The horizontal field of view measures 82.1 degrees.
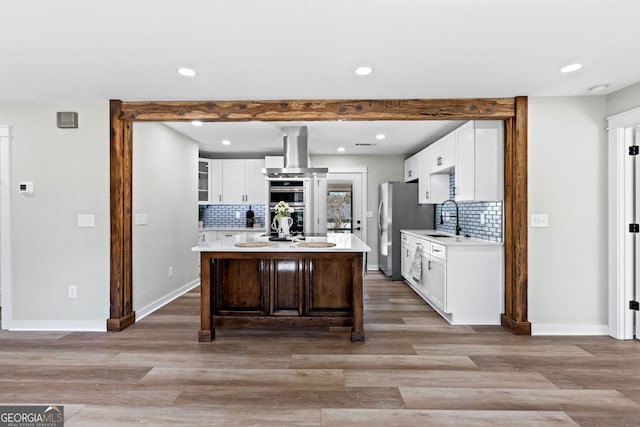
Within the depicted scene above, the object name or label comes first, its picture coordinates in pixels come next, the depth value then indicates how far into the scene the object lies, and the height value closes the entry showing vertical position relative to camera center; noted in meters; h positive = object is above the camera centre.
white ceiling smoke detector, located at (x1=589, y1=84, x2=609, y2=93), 3.21 +1.08
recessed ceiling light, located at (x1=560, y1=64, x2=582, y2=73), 2.77 +1.10
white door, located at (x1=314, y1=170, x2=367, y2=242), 6.68 +0.17
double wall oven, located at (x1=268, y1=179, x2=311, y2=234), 6.48 +0.29
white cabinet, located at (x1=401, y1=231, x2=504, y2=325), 3.81 -0.75
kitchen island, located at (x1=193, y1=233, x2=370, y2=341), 3.59 -0.77
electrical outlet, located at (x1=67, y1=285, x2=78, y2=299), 3.66 -0.78
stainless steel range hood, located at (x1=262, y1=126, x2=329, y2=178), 4.86 +0.84
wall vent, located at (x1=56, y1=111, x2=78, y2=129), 3.61 +0.93
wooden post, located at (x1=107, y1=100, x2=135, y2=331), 3.62 -0.08
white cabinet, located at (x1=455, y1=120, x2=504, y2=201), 3.78 +0.53
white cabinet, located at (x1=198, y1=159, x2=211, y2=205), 6.68 +0.57
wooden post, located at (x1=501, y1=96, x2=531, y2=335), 3.50 -0.07
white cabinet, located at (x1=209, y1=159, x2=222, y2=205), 6.77 +0.59
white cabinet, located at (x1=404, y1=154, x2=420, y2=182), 6.06 +0.76
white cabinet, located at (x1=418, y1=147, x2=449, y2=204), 5.32 +0.41
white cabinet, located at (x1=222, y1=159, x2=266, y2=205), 6.76 +0.58
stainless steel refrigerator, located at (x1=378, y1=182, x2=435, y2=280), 6.07 -0.06
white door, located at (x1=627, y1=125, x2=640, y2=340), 3.30 -0.06
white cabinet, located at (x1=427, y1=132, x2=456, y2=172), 4.47 +0.76
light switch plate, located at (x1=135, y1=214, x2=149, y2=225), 3.94 -0.06
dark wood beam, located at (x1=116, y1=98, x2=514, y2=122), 3.54 +1.00
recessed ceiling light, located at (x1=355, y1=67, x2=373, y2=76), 2.81 +1.10
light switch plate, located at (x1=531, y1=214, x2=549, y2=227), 3.49 -0.09
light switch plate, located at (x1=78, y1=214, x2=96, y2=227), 3.64 -0.06
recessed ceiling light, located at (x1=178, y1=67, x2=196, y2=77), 2.82 +1.10
